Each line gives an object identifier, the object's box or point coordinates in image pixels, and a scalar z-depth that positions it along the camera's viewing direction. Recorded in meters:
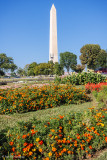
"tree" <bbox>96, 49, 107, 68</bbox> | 43.35
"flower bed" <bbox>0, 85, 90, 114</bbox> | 5.80
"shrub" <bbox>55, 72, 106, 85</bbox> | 12.61
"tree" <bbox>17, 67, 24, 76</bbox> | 92.59
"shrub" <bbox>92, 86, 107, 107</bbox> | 5.20
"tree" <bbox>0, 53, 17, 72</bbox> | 52.49
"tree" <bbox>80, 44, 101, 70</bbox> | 45.91
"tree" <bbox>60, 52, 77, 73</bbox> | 55.24
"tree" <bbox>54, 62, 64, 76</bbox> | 50.78
